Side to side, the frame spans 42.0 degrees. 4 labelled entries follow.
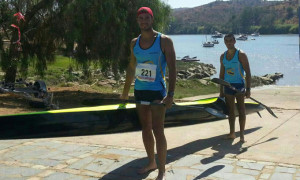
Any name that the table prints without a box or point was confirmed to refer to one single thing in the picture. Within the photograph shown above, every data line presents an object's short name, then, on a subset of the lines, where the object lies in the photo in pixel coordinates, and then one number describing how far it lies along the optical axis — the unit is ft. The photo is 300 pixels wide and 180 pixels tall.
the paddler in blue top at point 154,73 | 14.02
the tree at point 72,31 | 36.24
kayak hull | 15.90
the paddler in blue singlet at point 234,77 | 19.76
